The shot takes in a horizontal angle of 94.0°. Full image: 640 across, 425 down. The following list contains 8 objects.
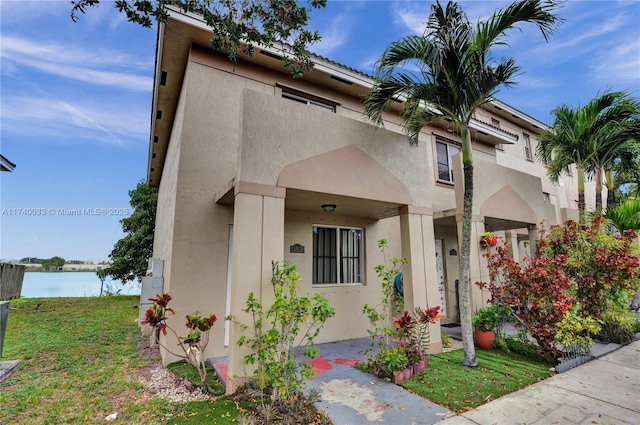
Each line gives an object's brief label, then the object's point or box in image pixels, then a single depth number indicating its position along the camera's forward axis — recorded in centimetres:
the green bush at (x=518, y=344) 670
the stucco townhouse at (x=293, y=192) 514
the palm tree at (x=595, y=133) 934
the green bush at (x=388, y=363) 525
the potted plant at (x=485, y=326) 718
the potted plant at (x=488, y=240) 791
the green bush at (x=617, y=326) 748
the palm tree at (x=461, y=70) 564
